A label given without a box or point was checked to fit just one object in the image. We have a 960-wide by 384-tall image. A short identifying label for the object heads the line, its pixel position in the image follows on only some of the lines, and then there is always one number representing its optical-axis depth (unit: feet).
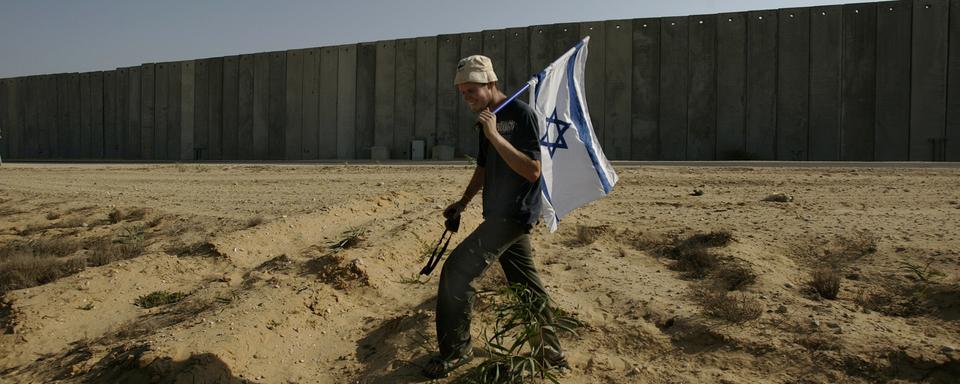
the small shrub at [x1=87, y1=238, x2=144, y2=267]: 20.97
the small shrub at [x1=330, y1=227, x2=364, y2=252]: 19.62
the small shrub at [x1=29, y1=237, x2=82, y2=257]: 22.34
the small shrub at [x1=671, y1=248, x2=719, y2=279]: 16.56
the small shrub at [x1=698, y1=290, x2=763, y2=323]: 14.12
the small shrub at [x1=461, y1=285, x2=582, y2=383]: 11.99
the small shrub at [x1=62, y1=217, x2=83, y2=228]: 25.89
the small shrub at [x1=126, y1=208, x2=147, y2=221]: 25.50
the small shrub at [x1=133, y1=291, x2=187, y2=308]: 18.17
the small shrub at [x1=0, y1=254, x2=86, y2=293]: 19.79
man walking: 11.32
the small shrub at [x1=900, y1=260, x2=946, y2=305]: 14.38
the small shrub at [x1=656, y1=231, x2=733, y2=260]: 17.46
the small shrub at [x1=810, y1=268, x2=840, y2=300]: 14.85
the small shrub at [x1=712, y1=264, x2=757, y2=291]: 15.58
